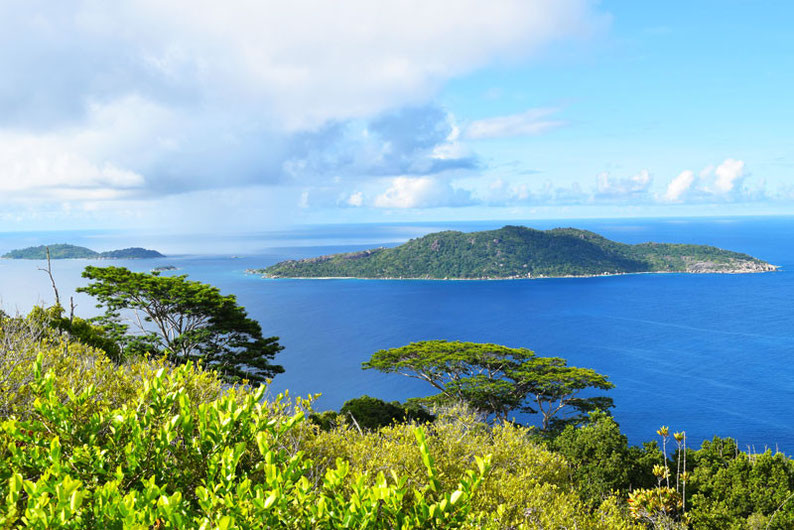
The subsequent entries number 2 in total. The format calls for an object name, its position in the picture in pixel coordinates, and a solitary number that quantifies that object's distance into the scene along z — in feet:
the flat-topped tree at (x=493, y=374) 110.22
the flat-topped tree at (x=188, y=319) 94.79
